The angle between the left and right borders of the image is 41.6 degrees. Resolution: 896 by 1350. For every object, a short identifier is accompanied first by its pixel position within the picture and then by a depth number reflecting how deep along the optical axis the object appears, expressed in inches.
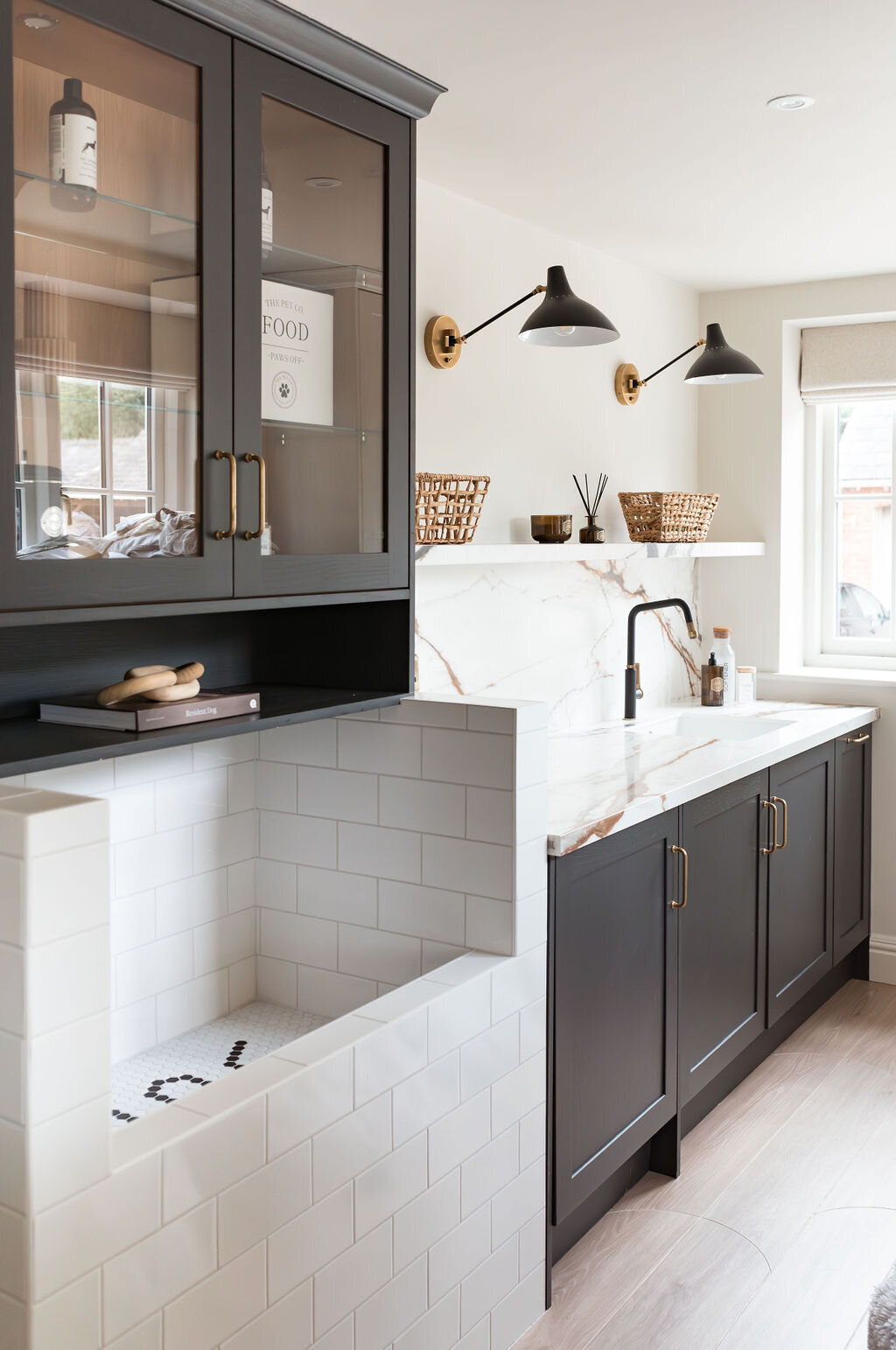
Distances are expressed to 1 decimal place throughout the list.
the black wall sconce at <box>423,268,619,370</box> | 98.7
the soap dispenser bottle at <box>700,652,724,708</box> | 154.6
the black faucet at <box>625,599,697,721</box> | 141.8
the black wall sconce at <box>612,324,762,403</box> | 124.4
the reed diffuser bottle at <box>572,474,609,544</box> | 131.0
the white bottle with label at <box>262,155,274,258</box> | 65.8
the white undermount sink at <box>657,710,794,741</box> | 142.9
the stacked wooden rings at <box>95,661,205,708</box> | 64.7
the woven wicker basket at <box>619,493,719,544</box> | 136.5
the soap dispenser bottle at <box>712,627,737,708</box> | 156.2
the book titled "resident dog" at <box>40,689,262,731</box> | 62.8
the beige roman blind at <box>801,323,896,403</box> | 156.7
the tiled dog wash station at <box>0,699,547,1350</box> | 50.1
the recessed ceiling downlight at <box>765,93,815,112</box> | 91.2
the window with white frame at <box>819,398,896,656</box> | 164.4
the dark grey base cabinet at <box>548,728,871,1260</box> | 89.8
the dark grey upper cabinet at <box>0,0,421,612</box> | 53.9
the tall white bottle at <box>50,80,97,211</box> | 54.1
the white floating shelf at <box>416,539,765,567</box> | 100.6
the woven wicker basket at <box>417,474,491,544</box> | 101.3
